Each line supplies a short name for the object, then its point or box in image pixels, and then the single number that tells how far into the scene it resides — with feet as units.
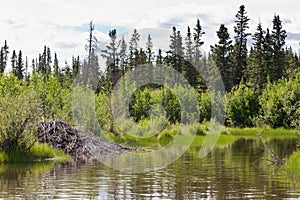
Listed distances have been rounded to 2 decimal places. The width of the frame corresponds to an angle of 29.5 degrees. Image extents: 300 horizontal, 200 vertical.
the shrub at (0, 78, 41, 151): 87.35
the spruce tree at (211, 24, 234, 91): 277.03
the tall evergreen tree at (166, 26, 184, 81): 289.39
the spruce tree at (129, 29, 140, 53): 363.56
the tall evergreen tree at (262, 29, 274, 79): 260.83
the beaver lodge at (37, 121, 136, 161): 98.68
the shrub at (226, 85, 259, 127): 209.69
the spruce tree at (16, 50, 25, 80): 371.76
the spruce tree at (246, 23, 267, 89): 257.75
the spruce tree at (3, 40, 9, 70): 405.92
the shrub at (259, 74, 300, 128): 194.97
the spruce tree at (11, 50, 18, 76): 416.95
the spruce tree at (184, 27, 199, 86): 272.15
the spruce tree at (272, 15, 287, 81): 263.70
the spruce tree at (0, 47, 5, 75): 359.87
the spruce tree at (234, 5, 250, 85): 280.31
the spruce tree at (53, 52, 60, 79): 346.23
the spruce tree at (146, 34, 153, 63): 358.27
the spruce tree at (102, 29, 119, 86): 300.16
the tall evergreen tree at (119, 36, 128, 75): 337.66
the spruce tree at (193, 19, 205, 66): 299.95
